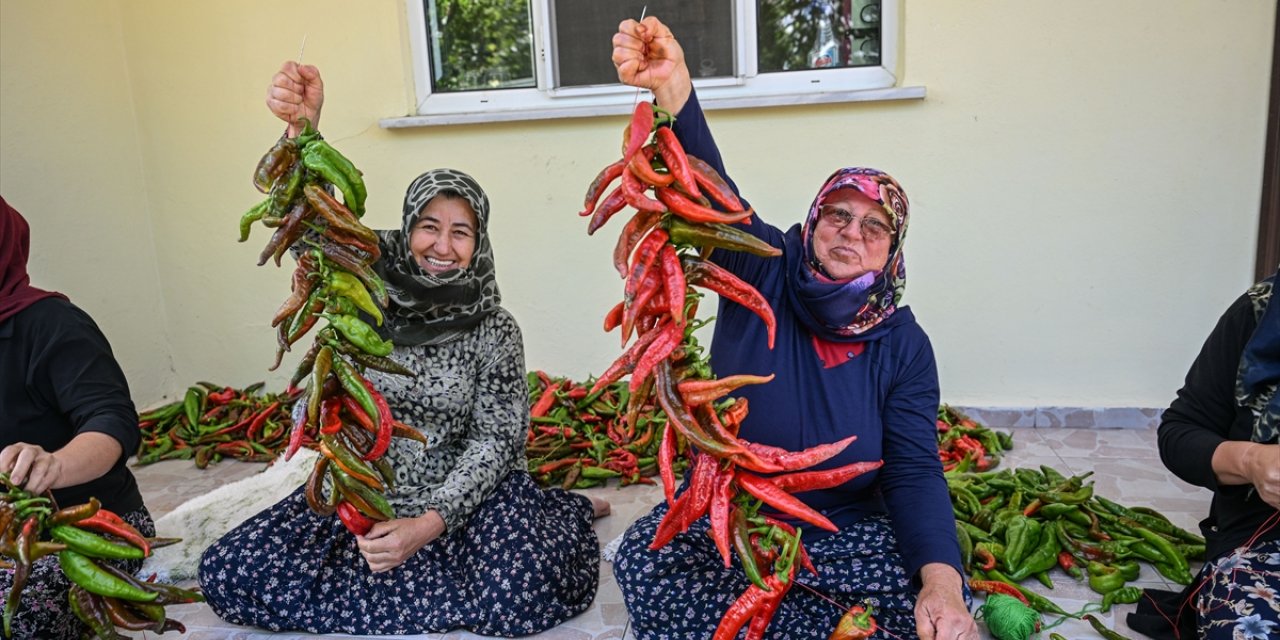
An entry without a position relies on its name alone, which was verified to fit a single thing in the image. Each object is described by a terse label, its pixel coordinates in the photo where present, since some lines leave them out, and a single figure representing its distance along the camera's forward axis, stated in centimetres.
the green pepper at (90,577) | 171
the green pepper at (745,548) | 167
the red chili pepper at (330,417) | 199
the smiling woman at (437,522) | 234
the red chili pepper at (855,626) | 177
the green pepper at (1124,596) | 240
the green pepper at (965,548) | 256
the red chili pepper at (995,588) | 240
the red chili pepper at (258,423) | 405
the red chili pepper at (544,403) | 385
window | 388
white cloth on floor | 279
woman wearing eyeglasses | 194
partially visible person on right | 176
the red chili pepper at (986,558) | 254
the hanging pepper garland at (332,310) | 183
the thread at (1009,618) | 221
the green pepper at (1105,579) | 244
